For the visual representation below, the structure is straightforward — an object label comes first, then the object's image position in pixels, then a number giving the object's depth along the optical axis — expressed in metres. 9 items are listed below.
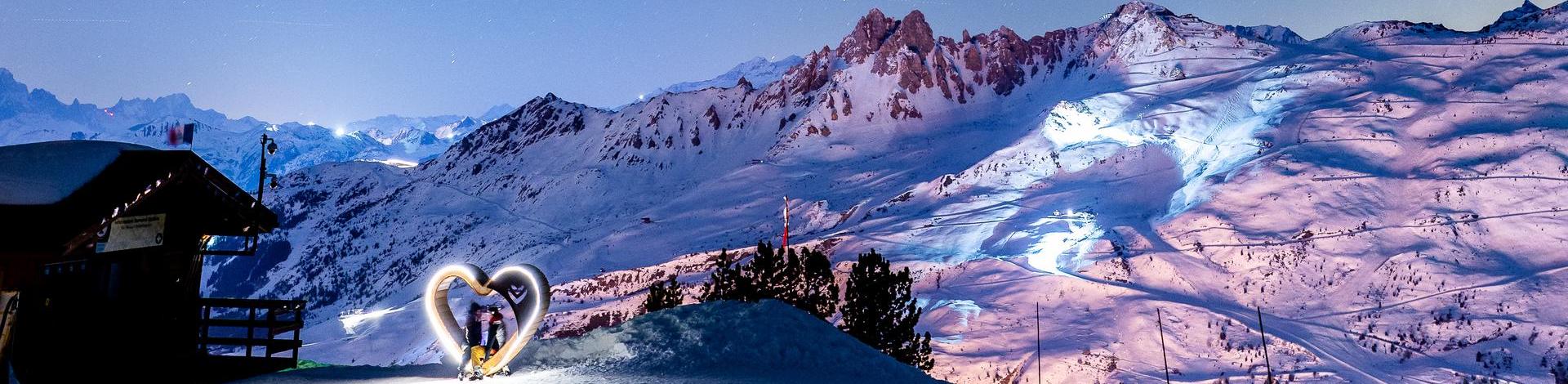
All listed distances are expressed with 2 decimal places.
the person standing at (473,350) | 14.72
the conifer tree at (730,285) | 27.30
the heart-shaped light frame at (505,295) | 14.98
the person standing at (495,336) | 15.04
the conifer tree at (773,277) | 27.66
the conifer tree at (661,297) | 27.66
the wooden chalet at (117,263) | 12.06
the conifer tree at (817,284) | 28.19
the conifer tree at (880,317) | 26.50
